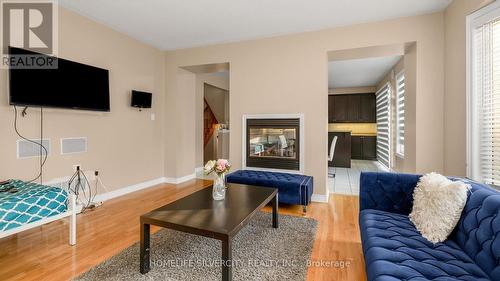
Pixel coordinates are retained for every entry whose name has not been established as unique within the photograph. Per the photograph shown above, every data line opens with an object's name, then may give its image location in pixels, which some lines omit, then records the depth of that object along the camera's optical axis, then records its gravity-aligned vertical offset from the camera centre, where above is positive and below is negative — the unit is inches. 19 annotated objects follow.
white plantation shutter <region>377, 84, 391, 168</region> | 222.4 +13.8
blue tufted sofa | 45.8 -26.3
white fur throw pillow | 59.2 -18.8
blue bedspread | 70.4 -22.0
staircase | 260.7 +16.8
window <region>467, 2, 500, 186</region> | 81.6 +16.5
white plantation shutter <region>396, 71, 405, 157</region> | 174.6 +20.0
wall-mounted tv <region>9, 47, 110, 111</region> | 97.1 +25.1
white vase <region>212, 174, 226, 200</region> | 86.2 -19.0
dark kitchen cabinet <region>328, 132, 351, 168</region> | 254.8 -14.8
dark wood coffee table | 60.0 -23.6
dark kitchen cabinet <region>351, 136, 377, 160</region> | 300.2 -11.8
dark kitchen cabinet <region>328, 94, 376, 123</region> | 302.7 +40.8
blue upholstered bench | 118.1 -24.3
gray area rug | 68.6 -40.6
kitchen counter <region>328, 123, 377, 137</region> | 307.7 +14.6
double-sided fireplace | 144.9 -3.1
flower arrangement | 83.9 -10.6
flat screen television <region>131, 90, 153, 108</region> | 152.8 +26.8
